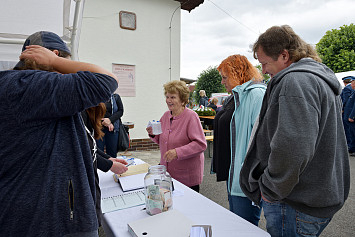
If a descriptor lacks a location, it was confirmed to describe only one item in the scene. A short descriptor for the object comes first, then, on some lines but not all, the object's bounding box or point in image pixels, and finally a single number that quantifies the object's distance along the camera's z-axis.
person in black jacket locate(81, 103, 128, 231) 1.10
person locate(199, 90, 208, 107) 11.12
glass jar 1.23
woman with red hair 1.60
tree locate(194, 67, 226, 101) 32.59
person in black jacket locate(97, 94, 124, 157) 3.82
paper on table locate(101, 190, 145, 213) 1.37
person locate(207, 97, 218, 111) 9.20
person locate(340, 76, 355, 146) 6.25
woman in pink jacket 2.09
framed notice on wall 5.71
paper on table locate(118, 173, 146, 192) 1.65
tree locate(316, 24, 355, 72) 15.20
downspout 2.64
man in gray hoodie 0.93
